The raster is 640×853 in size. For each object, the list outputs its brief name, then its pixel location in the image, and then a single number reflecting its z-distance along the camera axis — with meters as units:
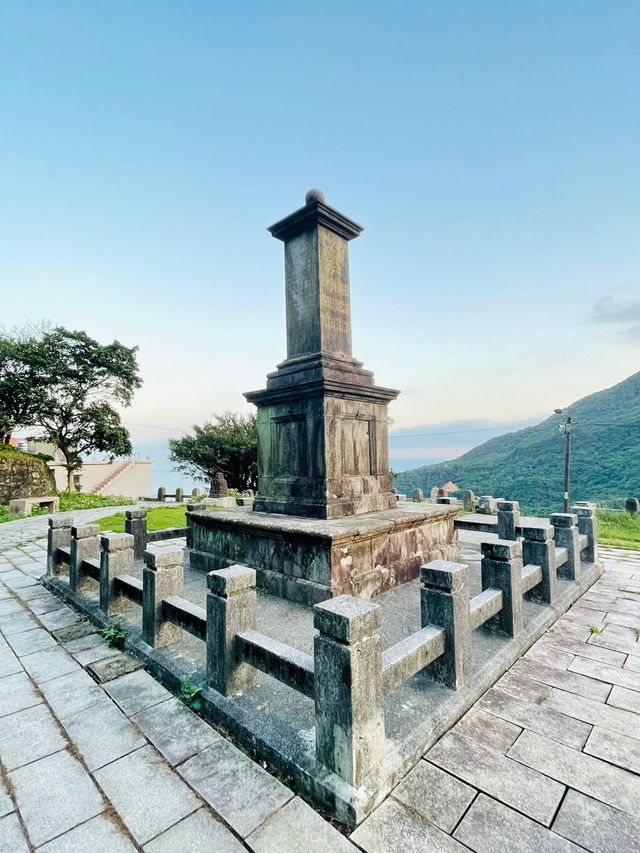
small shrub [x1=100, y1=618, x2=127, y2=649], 4.15
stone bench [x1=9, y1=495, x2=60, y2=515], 16.02
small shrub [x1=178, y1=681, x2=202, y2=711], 3.04
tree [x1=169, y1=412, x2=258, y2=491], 29.20
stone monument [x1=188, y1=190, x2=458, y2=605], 4.88
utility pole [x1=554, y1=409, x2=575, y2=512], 17.41
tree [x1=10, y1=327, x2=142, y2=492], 25.47
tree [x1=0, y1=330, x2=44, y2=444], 24.38
